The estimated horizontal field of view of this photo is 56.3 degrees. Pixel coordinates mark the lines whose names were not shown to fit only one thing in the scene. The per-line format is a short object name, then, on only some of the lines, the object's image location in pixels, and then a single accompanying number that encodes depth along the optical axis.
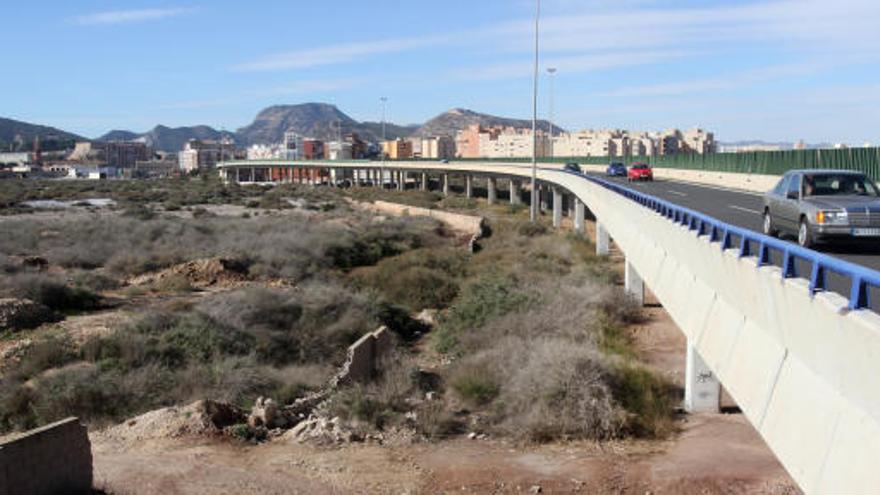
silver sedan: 12.33
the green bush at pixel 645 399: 15.13
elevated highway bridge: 5.84
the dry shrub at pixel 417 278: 31.23
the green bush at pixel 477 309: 22.61
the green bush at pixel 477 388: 17.20
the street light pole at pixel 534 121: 49.35
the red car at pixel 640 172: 49.31
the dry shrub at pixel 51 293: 27.56
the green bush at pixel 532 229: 51.94
